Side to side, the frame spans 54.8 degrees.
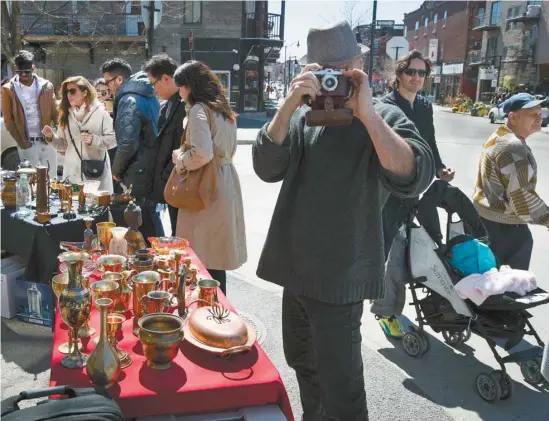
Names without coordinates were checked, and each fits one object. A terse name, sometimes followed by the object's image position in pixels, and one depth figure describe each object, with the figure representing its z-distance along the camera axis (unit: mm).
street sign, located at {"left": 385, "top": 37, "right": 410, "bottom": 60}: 12820
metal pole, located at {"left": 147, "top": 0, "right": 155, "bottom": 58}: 7188
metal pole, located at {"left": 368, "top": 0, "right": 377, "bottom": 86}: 15484
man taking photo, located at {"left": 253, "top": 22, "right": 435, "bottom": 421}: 1986
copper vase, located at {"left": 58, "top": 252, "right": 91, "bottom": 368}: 1923
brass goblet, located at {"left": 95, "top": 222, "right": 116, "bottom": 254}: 3139
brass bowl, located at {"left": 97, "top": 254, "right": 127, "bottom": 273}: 2594
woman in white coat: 5039
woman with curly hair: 3514
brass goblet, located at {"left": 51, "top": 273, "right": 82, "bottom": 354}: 2310
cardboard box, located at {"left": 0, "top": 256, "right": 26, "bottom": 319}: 3979
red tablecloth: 1738
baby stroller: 3168
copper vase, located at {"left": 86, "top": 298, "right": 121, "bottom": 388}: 1699
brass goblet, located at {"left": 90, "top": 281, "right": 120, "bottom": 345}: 2215
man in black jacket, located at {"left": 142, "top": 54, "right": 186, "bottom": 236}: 4039
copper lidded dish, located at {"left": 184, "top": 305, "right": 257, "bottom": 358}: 1966
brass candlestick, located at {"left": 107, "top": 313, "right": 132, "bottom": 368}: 1910
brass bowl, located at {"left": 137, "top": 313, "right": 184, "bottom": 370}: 1840
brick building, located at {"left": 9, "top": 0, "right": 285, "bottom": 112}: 24062
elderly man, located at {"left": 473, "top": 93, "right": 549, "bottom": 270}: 3639
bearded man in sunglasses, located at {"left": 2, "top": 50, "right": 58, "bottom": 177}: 6520
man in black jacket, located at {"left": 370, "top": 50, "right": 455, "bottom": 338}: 3727
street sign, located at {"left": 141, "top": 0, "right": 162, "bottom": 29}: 7318
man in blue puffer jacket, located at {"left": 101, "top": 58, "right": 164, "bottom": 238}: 4363
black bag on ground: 1449
